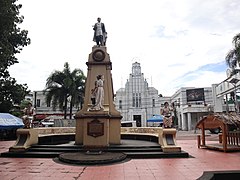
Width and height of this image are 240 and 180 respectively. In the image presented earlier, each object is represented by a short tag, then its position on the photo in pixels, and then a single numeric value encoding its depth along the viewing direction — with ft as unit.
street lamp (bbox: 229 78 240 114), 53.41
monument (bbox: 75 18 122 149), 26.69
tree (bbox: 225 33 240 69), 38.90
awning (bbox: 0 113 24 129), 48.53
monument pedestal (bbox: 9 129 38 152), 25.27
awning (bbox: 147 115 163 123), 83.37
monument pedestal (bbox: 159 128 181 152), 24.07
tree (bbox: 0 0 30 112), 28.15
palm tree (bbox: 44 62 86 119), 66.43
